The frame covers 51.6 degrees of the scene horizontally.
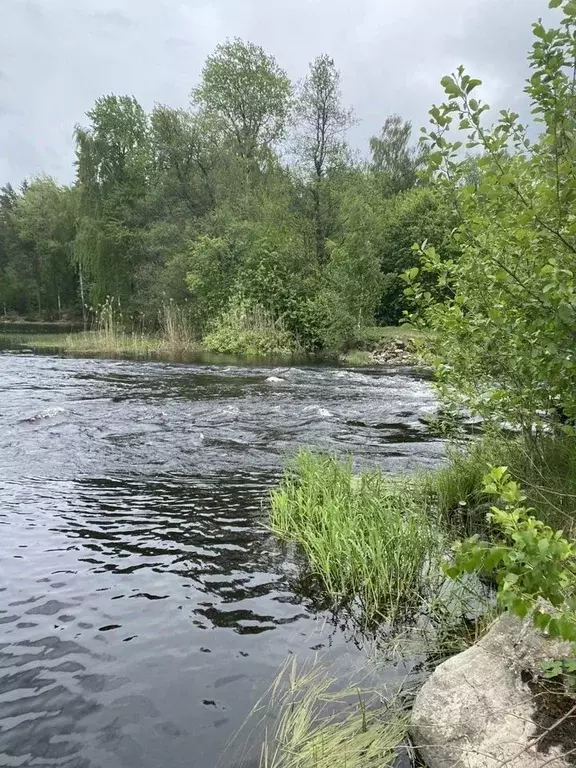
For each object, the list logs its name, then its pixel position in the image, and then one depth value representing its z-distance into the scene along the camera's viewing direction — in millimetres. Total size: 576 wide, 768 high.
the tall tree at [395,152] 48281
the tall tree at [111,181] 40094
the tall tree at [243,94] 39219
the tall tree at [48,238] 57000
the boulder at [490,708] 2762
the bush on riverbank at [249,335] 29062
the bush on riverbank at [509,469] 4914
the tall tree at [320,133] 33375
